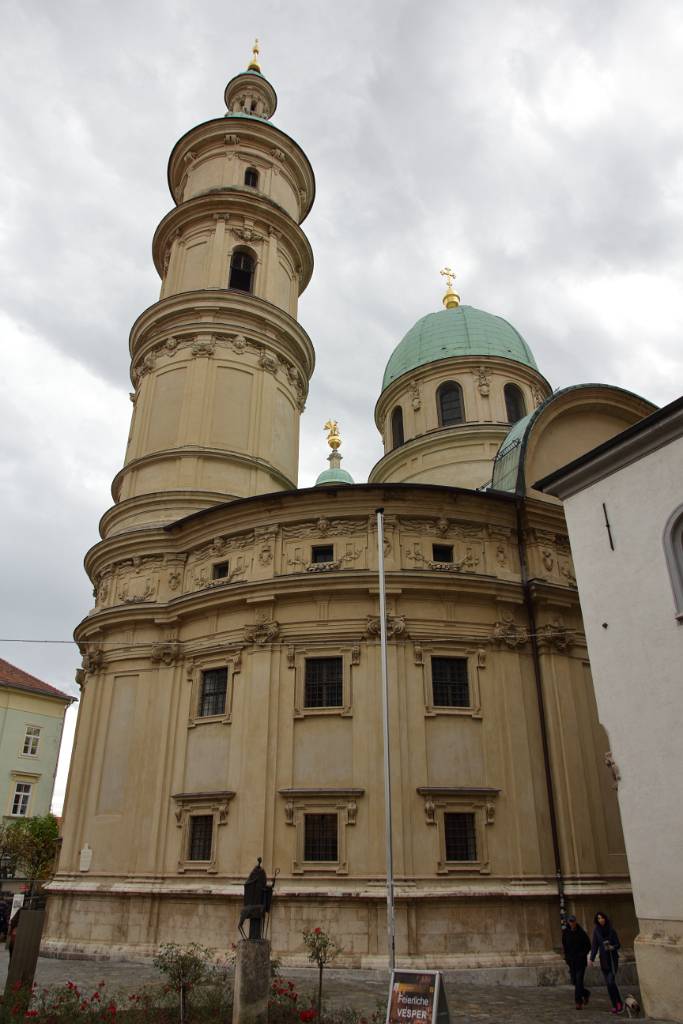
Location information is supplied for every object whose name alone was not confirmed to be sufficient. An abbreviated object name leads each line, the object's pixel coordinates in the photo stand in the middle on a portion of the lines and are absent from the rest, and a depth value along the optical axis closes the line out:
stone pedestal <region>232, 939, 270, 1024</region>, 10.12
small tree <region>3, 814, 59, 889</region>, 40.41
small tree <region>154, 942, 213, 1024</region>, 10.52
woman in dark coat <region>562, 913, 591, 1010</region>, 13.37
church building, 17.28
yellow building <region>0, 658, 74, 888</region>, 48.56
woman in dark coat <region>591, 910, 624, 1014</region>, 12.91
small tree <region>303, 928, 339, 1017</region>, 11.77
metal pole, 14.27
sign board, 8.97
